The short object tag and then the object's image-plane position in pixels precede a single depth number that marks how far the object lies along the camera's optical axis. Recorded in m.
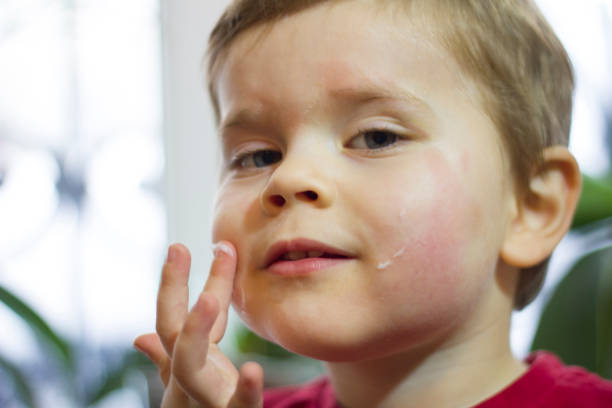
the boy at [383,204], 0.42
